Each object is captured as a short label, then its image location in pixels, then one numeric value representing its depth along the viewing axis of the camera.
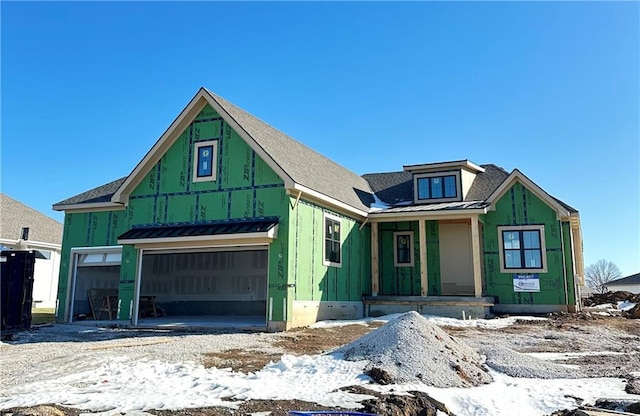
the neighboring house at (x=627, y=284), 54.48
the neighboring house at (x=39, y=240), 26.05
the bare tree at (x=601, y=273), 83.50
